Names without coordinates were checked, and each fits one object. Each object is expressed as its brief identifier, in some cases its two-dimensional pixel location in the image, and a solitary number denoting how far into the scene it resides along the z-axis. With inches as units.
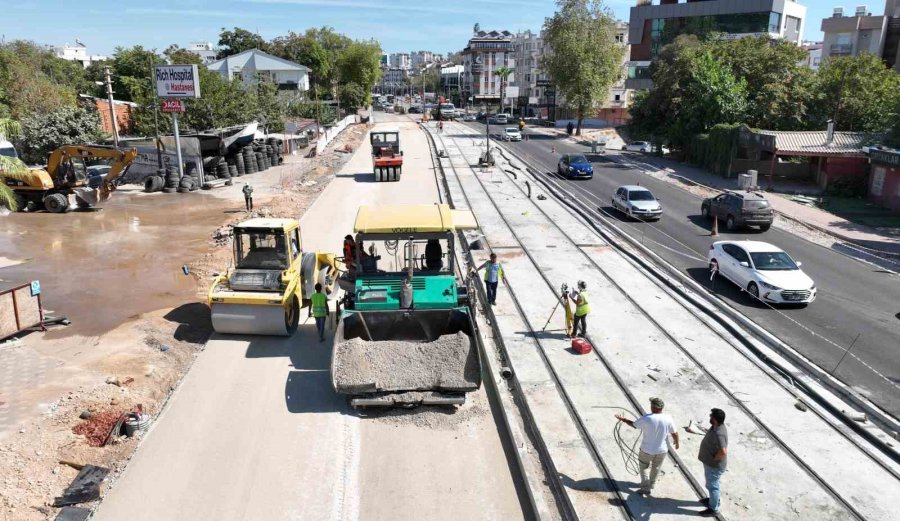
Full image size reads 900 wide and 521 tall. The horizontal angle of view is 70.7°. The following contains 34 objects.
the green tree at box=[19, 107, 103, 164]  1631.4
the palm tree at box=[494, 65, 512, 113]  4328.2
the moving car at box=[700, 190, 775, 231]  1008.9
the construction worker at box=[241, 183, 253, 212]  1093.1
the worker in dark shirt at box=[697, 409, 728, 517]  314.2
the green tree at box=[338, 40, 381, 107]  3934.5
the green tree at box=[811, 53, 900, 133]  1688.0
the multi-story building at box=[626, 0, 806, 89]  3184.1
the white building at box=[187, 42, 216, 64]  3934.1
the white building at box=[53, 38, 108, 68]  7362.2
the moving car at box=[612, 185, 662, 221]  1086.4
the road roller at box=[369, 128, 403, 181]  1439.5
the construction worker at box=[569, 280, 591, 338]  541.0
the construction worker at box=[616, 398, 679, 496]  328.2
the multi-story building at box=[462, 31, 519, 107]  5442.9
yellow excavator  1132.5
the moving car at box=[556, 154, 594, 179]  1549.0
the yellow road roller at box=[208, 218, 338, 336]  532.1
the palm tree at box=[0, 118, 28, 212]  602.5
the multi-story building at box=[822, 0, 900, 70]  2918.3
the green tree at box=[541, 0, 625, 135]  2514.8
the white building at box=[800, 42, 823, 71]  4696.4
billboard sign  1380.4
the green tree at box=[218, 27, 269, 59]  4202.8
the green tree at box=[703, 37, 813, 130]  1750.7
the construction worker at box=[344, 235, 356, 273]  523.2
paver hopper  427.2
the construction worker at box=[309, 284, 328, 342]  533.0
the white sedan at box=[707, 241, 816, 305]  664.4
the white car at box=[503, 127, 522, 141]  2442.2
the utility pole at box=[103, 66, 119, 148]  1445.9
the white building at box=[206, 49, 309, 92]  3277.6
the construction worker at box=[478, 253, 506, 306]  626.8
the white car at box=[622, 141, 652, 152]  2247.2
